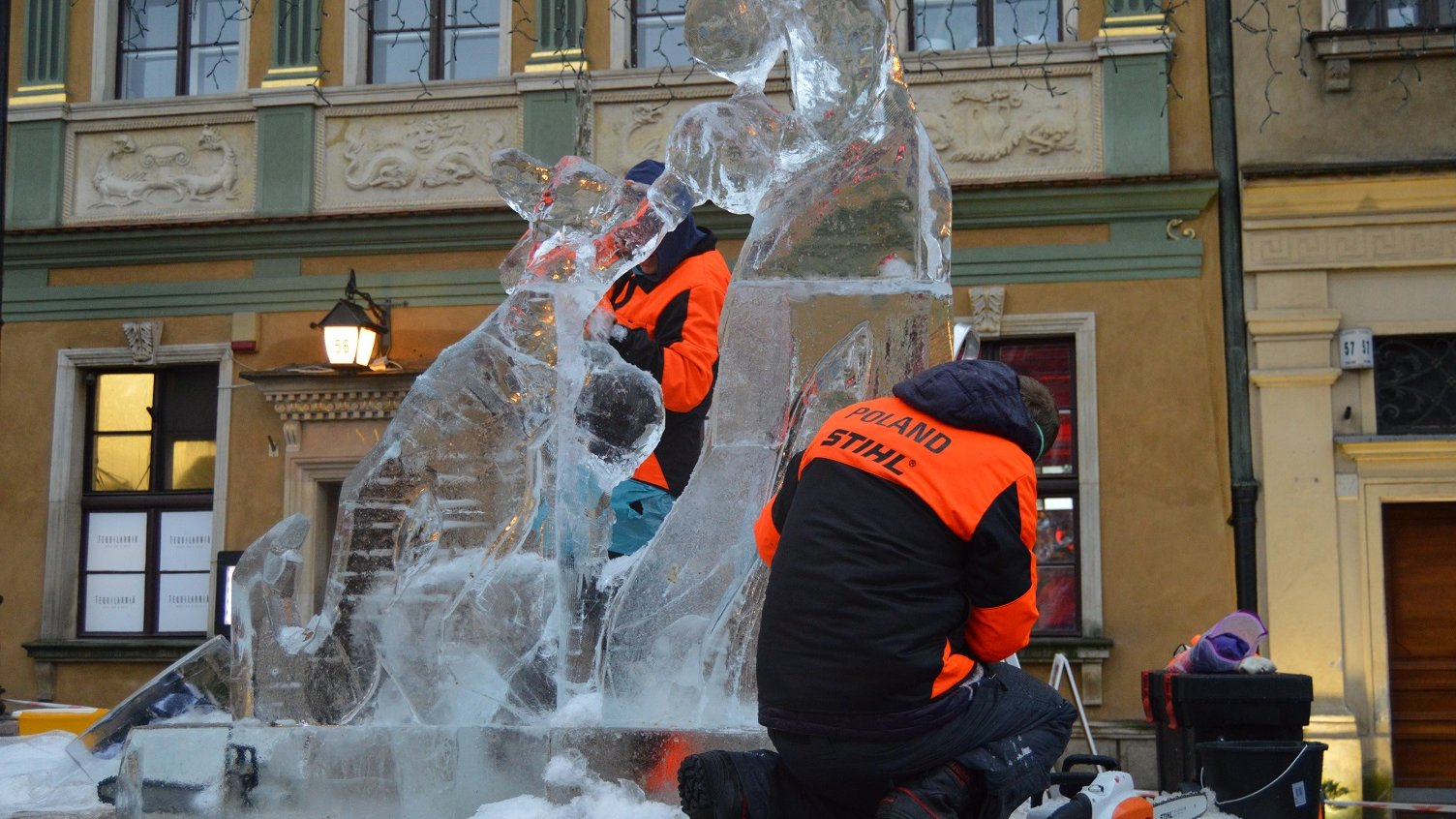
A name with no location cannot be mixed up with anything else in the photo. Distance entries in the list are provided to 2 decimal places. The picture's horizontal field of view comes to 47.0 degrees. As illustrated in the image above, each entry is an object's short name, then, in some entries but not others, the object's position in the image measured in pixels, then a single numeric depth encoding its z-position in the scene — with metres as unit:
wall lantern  11.71
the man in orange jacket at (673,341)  4.78
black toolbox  6.95
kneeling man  2.98
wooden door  11.01
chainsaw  3.72
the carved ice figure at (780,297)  4.05
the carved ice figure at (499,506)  4.21
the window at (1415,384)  11.09
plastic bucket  6.40
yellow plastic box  6.75
